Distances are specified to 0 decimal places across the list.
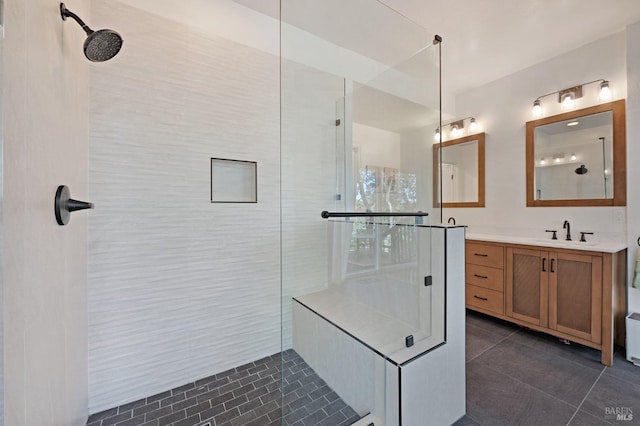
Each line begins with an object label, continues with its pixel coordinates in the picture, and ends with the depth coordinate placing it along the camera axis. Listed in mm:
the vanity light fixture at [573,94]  2256
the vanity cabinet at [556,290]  1923
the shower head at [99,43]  1026
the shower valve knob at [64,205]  951
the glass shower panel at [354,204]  1454
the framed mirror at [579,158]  2203
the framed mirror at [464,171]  3178
